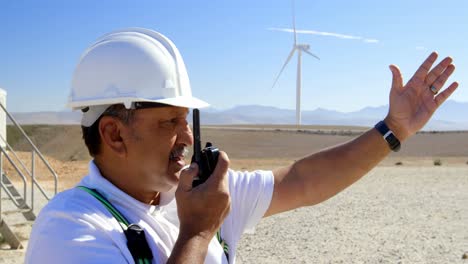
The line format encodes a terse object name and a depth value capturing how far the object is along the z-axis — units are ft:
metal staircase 32.78
